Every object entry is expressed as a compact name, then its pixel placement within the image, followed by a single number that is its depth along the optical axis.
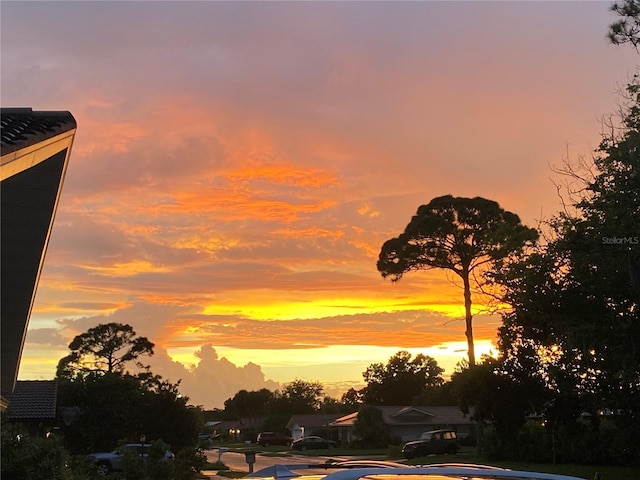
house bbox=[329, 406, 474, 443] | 70.88
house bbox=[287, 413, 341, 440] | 90.06
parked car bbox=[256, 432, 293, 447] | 81.50
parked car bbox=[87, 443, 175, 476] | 30.78
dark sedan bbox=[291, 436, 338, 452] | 66.06
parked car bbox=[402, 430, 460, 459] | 46.22
